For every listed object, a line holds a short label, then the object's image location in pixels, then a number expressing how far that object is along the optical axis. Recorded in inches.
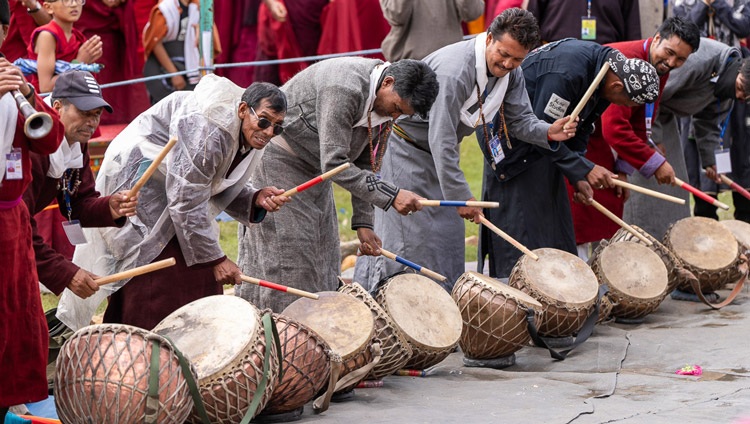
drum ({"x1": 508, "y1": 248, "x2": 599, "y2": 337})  434.1
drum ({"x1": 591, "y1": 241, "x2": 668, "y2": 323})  480.9
